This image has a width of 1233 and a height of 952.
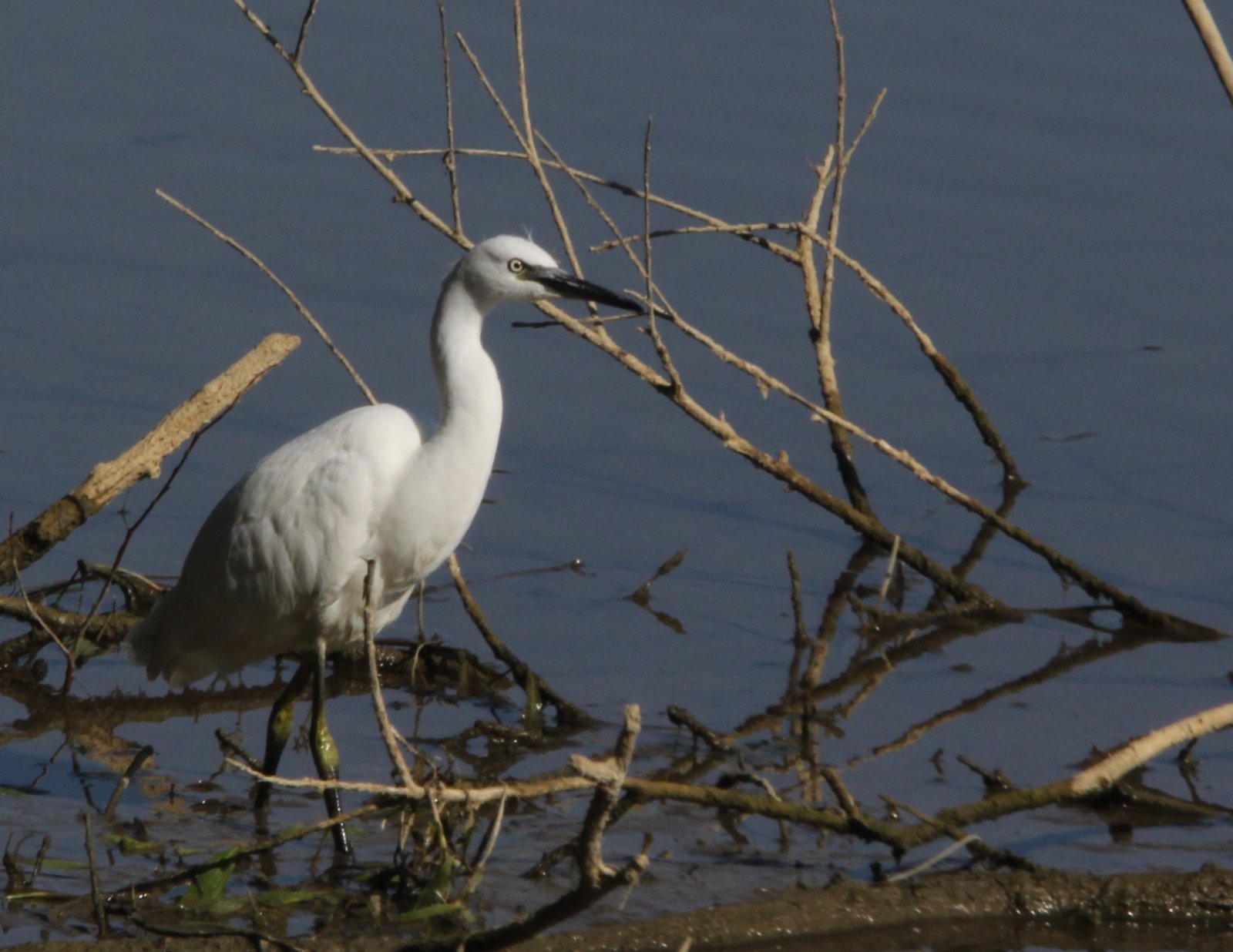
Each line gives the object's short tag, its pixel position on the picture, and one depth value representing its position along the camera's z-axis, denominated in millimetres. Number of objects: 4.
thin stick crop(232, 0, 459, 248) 11758
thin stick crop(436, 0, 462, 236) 11484
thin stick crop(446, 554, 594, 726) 11414
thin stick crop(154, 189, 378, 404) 11074
